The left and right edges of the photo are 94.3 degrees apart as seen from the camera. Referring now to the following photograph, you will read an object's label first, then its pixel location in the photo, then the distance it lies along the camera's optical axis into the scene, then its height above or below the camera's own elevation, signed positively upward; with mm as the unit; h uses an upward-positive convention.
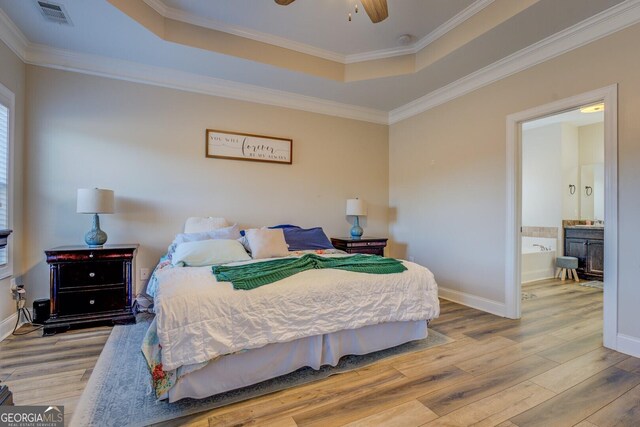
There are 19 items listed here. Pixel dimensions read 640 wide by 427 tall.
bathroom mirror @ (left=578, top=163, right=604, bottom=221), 5539 +421
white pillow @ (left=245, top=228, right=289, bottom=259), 2990 -318
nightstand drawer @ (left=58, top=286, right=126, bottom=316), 2791 -863
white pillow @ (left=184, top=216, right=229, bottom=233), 3400 -136
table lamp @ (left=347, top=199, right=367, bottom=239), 4336 +25
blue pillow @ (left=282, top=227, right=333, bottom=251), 3600 -328
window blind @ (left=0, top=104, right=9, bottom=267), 2682 +364
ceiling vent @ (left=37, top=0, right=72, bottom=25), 2440 +1702
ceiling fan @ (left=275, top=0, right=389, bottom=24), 2117 +1499
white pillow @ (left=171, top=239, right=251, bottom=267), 2579 -368
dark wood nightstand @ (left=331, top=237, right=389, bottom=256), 4098 -451
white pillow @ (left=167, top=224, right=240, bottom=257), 3086 -249
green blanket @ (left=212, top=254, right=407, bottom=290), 2014 -432
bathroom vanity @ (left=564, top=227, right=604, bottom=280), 4945 -613
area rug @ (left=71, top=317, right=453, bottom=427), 1638 -1123
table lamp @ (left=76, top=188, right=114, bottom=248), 2867 +58
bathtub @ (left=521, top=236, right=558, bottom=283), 5027 -824
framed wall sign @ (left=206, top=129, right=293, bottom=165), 3775 +874
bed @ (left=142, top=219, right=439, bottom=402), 1678 -724
